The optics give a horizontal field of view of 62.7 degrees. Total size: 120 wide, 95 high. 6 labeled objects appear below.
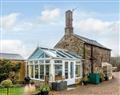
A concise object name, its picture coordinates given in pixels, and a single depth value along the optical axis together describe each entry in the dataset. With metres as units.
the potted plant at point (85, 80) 10.41
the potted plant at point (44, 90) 6.69
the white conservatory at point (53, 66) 9.01
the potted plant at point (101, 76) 11.22
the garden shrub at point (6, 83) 6.49
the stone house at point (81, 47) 11.13
